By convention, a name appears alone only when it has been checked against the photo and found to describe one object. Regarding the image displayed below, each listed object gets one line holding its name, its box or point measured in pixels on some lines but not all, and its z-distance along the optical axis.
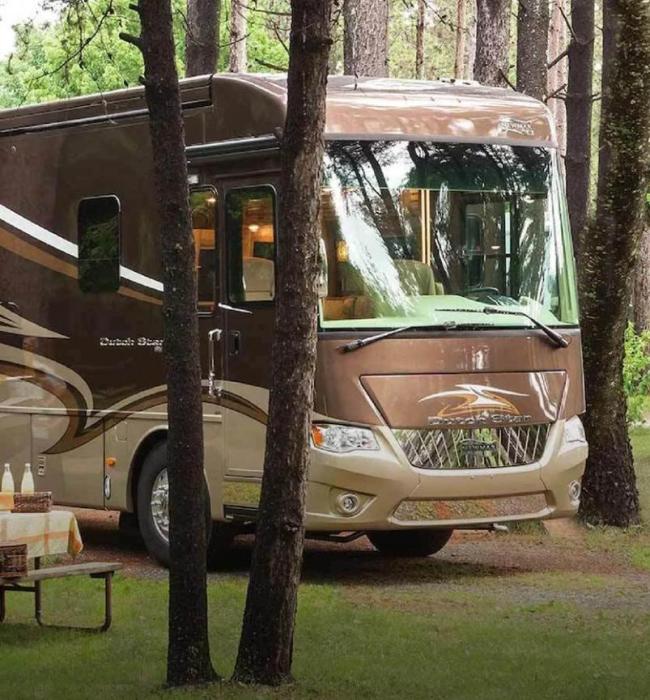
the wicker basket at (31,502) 10.07
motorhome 11.77
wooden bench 9.91
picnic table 9.81
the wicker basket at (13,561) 9.64
